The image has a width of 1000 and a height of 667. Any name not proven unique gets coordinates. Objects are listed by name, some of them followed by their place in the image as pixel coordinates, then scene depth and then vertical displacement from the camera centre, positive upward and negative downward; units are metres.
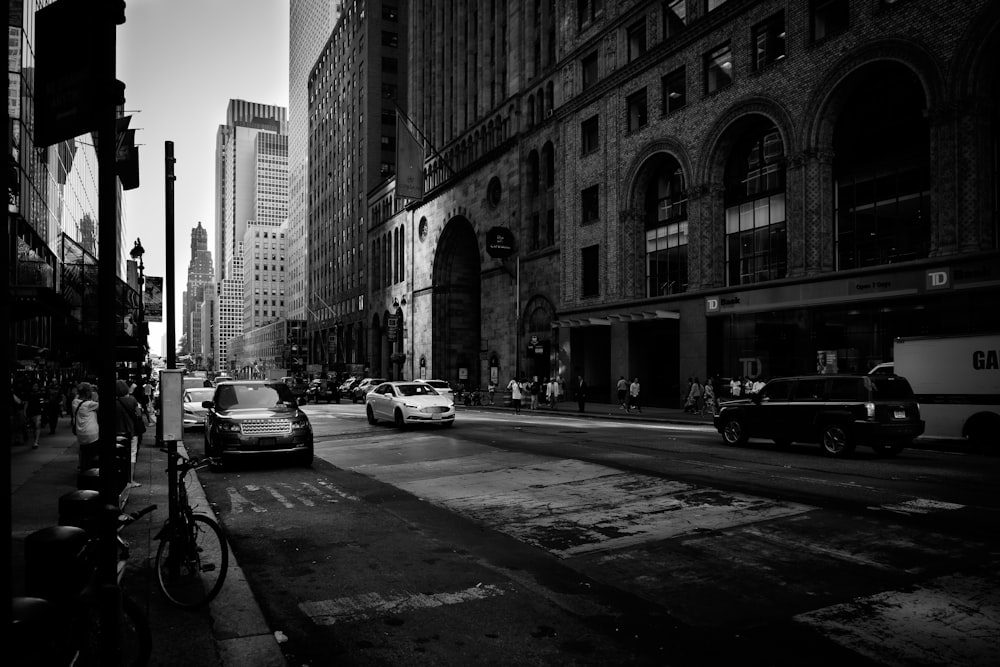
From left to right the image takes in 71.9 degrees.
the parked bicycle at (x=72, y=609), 3.18 -1.35
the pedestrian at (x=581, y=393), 35.44 -2.18
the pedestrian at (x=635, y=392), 33.03 -1.99
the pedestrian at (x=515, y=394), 36.34 -2.26
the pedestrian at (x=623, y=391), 36.00 -2.13
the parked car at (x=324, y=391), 48.38 -2.80
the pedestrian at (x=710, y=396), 30.44 -2.05
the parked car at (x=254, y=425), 13.92 -1.49
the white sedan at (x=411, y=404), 22.58 -1.76
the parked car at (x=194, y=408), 23.50 -1.87
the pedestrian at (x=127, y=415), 12.06 -1.13
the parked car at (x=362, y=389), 48.99 -2.72
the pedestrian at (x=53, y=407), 21.75 -1.72
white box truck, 15.96 -0.79
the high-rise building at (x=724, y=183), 23.73 +7.91
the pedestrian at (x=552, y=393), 38.49 -2.34
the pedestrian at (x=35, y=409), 17.52 -1.42
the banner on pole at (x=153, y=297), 25.94 +2.11
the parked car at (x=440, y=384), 41.99 -2.03
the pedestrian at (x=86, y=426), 11.39 -1.20
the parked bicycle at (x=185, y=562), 6.00 -1.90
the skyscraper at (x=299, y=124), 126.19 +44.61
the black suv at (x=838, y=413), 14.62 -1.40
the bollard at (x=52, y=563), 3.85 -1.18
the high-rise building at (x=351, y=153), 90.00 +27.98
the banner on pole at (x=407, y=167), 47.91 +12.98
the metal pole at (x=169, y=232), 15.78 +2.80
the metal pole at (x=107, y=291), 4.11 +0.40
